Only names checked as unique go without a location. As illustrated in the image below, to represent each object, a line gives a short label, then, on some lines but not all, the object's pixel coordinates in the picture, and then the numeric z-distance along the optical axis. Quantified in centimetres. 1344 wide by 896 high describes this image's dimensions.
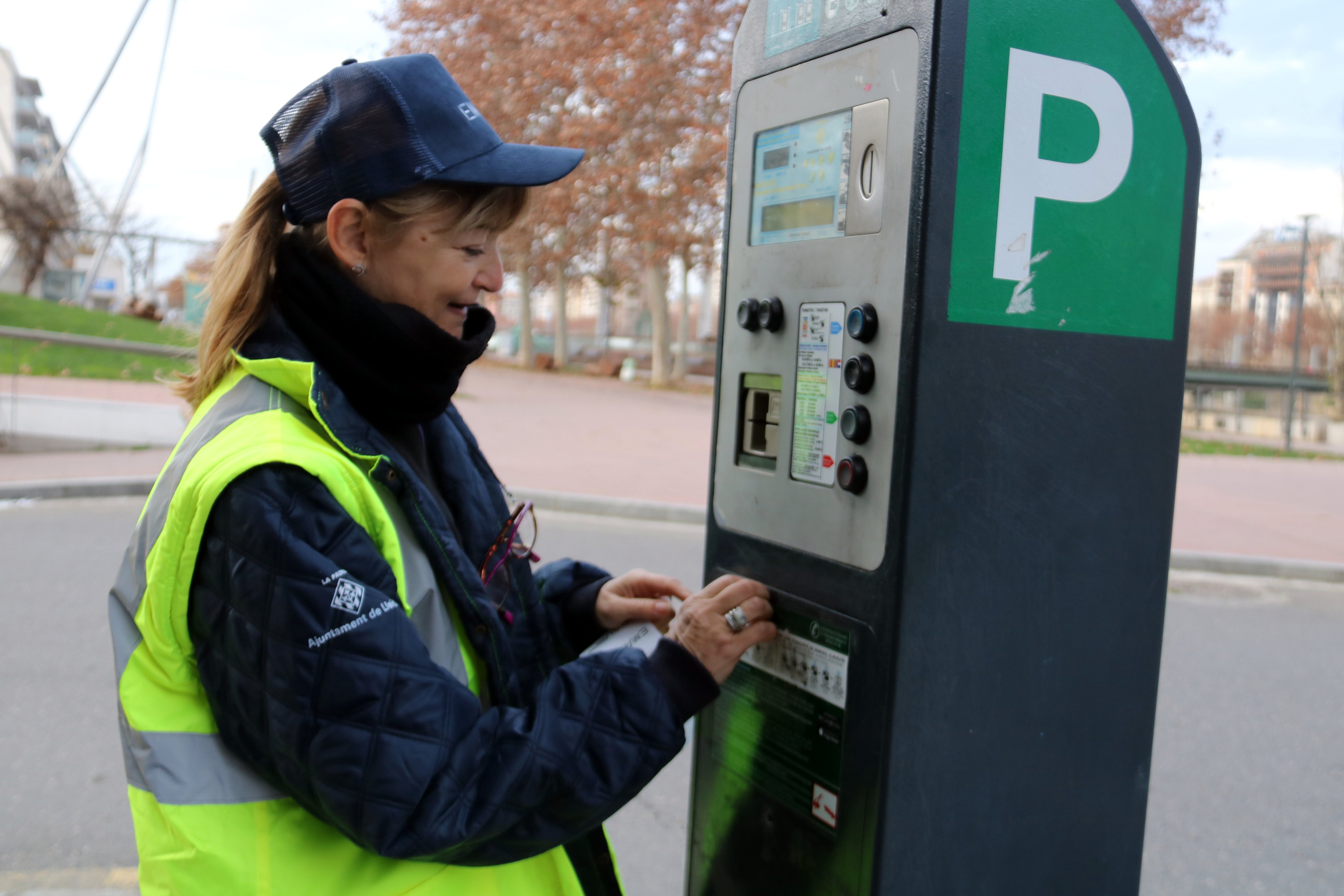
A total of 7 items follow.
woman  109
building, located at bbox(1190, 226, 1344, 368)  1919
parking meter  142
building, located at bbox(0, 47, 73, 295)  4569
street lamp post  1588
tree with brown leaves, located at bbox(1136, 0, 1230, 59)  1507
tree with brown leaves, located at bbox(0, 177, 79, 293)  2420
